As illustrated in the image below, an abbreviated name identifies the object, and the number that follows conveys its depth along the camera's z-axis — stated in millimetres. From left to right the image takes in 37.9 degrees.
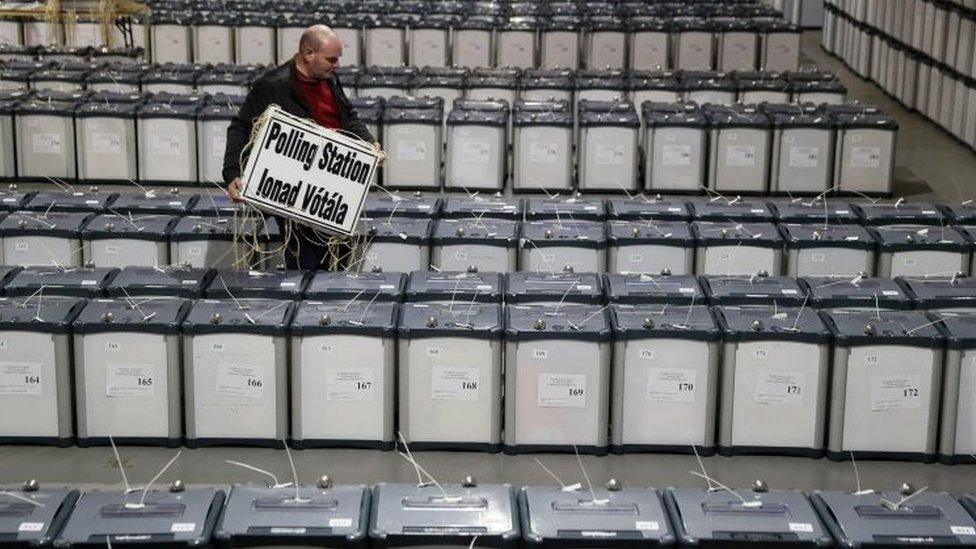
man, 9414
